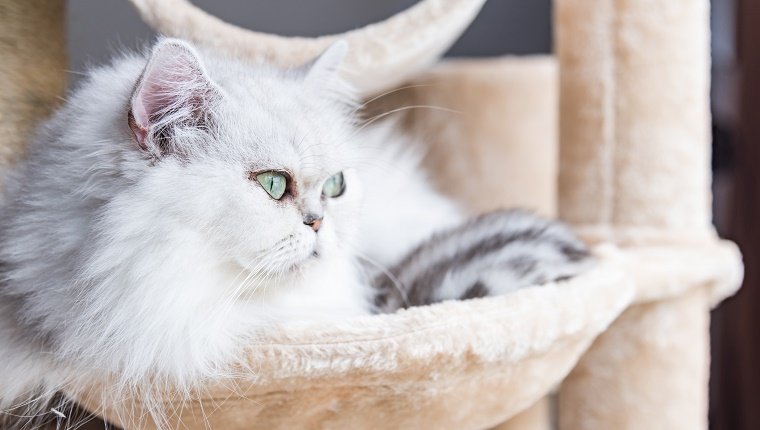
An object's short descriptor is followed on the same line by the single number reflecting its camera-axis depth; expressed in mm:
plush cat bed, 802
